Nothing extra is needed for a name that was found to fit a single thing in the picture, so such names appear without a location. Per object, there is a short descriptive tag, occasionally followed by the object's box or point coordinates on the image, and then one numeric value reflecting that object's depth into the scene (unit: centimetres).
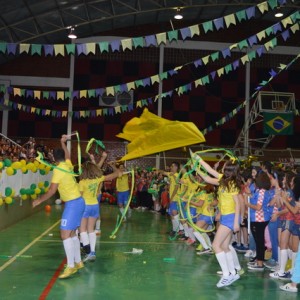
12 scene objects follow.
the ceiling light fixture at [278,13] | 2283
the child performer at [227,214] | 606
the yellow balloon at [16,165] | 1152
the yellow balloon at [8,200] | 1084
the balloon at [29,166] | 1320
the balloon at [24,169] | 1244
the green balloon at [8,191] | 1087
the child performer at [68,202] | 634
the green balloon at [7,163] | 1095
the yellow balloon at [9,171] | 1077
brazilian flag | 2153
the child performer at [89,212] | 770
